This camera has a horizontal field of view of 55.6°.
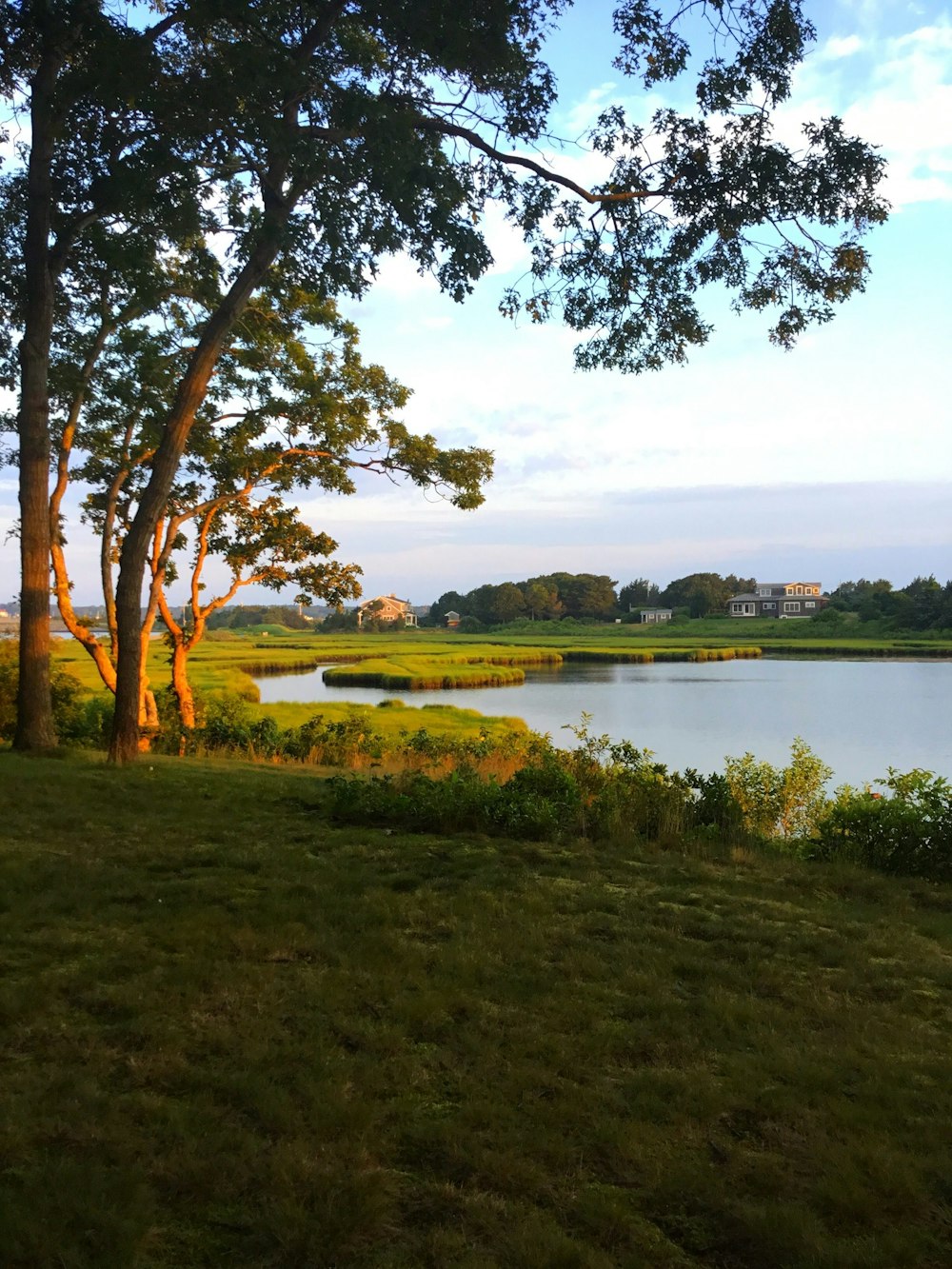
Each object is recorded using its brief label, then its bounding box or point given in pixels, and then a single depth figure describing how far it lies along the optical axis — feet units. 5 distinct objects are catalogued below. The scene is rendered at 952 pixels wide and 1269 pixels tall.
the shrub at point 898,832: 25.52
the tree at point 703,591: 447.01
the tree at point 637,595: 479.41
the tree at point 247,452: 49.80
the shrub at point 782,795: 34.12
